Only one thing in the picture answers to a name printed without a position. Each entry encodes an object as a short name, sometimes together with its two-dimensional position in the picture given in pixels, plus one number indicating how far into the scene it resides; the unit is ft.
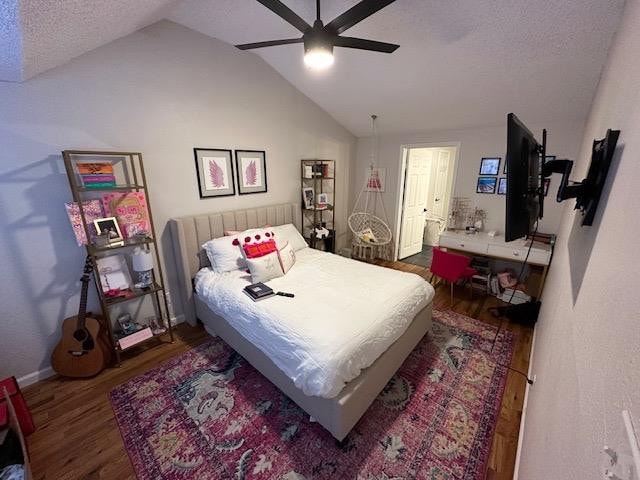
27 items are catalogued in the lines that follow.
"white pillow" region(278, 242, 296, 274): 8.68
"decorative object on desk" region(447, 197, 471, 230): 12.30
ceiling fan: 4.58
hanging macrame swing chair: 14.78
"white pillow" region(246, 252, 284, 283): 7.95
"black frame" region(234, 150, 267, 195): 9.87
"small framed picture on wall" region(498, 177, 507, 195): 11.18
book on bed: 6.91
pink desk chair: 9.97
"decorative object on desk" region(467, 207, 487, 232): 11.89
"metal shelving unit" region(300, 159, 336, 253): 12.56
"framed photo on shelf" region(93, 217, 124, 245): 6.89
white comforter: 5.12
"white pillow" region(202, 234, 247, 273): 8.64
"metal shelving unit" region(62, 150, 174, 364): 6.31
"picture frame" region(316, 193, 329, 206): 13.24
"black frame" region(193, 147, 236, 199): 8.76
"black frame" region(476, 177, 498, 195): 11.32
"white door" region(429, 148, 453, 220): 16.46
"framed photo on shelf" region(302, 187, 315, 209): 12.56
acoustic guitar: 6.82
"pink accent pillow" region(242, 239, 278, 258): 8.25
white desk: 9.65
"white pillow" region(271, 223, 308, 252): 10.44
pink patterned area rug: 5.05
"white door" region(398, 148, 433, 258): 14.44
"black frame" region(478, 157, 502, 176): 11.10
